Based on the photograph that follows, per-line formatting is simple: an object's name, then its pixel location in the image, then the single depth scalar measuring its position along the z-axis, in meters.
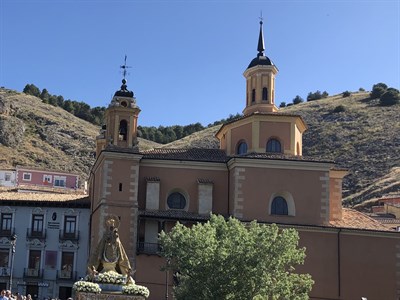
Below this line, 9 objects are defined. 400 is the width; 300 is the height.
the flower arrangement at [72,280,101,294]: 21.08
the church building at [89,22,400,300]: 41.41
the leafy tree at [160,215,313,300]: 31.41
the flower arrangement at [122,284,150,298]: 21.78
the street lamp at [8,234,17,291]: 44.09
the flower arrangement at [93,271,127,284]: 21.69
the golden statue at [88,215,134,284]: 22.36
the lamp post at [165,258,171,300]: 38.59
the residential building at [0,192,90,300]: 47.56
